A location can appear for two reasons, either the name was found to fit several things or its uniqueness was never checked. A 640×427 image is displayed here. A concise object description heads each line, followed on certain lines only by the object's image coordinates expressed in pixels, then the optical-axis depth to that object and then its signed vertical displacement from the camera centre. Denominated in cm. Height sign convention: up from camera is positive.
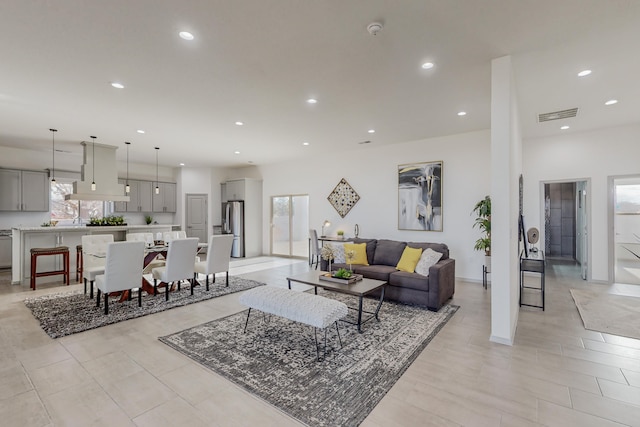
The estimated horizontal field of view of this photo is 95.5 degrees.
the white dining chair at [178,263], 449 -73
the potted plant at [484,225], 527 -13
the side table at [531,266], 412 -71
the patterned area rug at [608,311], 341 -127
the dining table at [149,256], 463 -63
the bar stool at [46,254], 527 -81
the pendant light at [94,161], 637 +124
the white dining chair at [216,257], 511 -71
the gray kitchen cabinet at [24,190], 662 +62
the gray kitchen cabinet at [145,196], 890 +65
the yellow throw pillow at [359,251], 527 -62
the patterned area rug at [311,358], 211 -133
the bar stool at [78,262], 589 -94
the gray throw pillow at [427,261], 432 -65
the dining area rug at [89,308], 351 -129
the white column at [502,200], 295 +18
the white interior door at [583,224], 582 -12
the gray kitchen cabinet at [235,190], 935 +91
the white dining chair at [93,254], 444 -59
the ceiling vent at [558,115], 452 +166
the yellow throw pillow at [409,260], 458 -68
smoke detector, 243 +161
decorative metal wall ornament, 743 +52
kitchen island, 551 -51
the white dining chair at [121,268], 382 -70
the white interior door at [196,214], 970 +11
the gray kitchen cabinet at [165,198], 924 +62
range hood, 628 +90
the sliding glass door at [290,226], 888 -26
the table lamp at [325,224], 782 -18
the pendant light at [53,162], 687 +138
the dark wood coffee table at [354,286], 341 -87
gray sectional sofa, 405 -88
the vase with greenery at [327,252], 415 -51
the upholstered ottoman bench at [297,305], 271 -89
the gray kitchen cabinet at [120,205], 850 +35
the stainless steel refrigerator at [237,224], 928 -22
